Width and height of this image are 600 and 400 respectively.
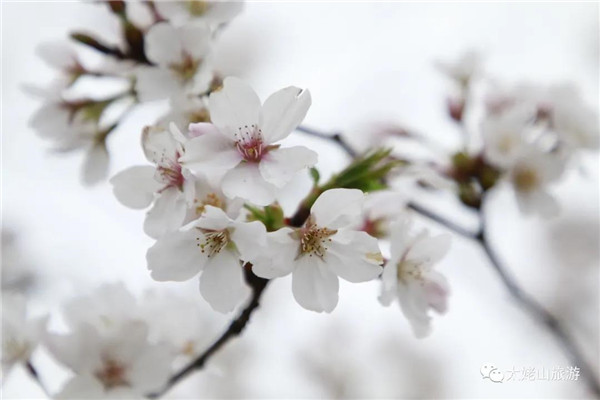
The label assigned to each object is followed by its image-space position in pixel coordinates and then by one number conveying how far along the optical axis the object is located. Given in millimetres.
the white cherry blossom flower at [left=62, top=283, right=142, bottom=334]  650
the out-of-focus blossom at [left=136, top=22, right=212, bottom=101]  660
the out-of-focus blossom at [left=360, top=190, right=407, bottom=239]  655
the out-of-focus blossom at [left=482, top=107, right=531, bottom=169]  724
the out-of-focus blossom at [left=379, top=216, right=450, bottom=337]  627
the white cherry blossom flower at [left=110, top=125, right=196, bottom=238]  602
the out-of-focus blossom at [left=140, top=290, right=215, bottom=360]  666
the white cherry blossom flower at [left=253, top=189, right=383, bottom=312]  597
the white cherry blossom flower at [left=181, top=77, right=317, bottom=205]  595
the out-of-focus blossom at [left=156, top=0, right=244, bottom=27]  666
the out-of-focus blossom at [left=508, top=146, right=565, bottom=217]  728
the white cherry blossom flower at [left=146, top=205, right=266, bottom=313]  595
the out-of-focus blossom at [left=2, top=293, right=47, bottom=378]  652
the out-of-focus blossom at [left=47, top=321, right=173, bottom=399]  638
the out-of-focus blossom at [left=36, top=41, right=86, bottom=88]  701
